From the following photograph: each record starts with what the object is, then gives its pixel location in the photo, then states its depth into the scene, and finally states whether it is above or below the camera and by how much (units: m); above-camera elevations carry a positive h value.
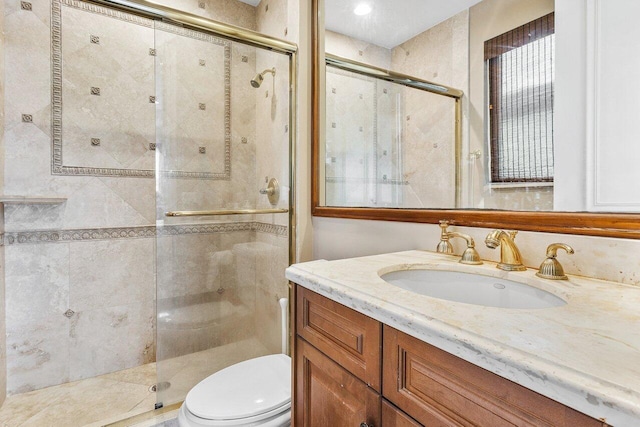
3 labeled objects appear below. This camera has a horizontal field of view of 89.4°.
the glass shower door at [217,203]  1.51 +0.04
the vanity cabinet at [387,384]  0.39 -0.27
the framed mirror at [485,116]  0.70 +0.28
